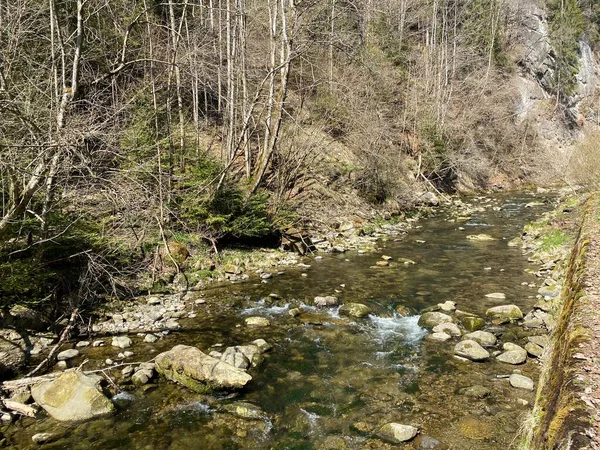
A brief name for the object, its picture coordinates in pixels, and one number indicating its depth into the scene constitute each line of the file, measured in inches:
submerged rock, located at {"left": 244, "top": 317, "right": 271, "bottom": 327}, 293.0
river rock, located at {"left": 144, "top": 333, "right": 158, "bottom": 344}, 265.4
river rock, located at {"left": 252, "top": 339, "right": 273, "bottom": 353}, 255.8
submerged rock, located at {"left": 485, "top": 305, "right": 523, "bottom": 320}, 290.4
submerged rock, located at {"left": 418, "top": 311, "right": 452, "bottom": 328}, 289.4
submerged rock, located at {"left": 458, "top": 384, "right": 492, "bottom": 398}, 203.6
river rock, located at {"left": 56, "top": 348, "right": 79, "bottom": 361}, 239.1
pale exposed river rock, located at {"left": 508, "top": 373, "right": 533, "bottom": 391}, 206.8
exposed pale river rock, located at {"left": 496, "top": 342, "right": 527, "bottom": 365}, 231.9
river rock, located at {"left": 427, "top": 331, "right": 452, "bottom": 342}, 266.1
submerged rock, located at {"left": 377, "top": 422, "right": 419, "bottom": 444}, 175.3
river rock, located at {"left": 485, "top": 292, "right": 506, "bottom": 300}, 331.8
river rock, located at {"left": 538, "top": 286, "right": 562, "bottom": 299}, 321.1
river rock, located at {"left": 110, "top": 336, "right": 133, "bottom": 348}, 258.2
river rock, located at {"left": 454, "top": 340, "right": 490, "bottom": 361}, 238.0
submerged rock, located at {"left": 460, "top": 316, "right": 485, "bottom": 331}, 277.7
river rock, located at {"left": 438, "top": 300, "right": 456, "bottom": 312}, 310.2
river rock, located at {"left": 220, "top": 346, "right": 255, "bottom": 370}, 232.5
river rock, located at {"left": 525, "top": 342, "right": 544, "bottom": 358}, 236.8
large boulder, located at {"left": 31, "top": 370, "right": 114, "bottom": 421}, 190.4
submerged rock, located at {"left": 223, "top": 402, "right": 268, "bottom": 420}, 194.2
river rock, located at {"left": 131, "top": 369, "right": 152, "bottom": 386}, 217.3
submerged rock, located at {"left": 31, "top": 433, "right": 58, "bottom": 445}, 174.9
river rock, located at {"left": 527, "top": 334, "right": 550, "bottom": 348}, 244.8
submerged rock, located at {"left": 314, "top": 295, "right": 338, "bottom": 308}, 326.6
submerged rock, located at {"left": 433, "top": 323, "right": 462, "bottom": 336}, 272.5
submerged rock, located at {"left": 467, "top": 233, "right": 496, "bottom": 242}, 537.5
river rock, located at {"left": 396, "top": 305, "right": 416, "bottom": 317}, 310.8
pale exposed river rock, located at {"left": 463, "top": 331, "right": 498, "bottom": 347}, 255.6
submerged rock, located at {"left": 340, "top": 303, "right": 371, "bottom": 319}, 308.8
